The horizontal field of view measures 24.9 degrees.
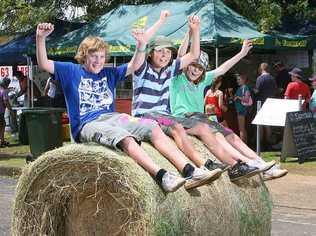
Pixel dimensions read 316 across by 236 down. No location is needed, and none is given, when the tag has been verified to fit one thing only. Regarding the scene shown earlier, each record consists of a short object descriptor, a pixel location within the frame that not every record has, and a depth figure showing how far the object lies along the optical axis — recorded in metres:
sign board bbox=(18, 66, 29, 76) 24.80
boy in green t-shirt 6.08
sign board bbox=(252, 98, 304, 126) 13.88
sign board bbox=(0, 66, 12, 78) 27.17
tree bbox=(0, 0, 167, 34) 19.47
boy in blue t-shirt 5.34
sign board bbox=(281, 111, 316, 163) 13.44
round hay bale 4.86
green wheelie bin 14.45
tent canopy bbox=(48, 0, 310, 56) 15.41
